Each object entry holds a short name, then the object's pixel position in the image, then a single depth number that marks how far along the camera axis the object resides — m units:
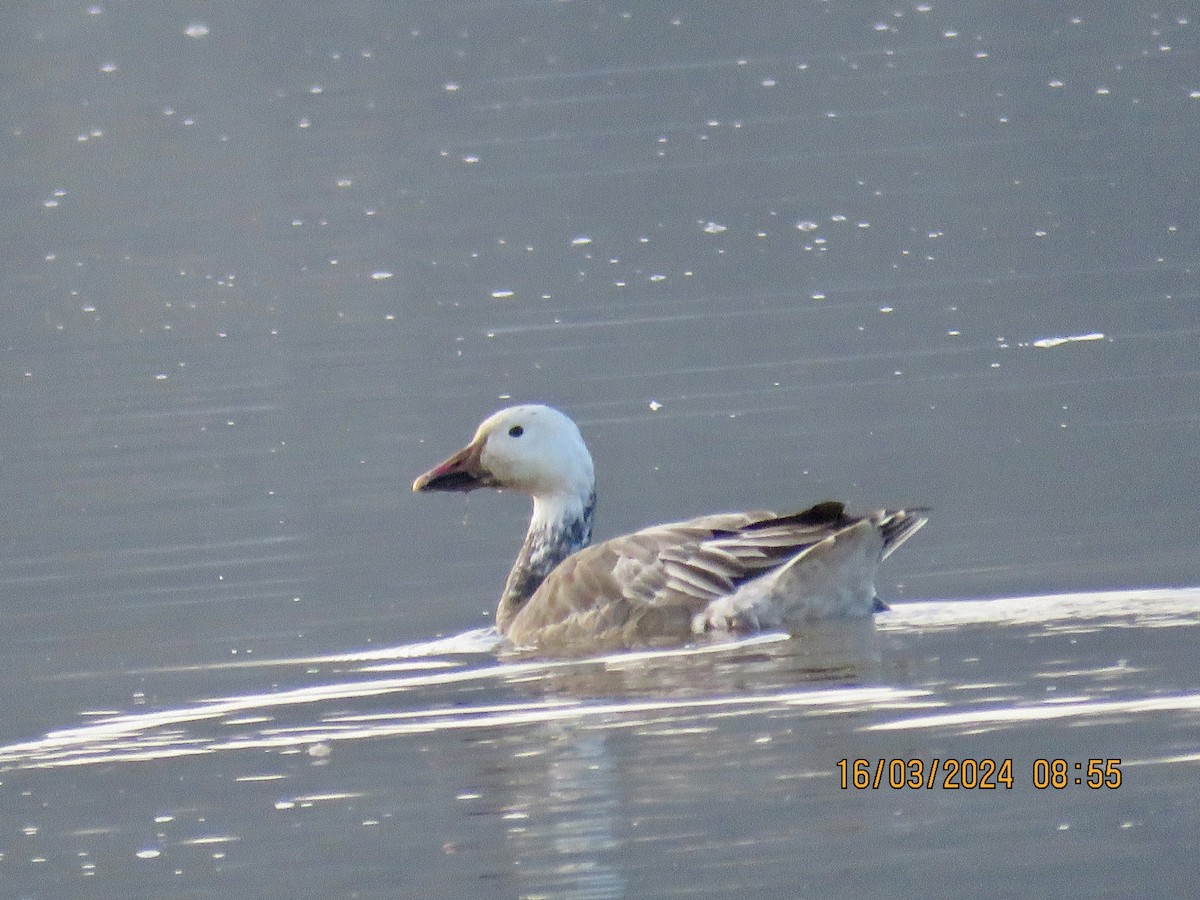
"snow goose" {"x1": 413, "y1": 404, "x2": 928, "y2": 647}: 17.56
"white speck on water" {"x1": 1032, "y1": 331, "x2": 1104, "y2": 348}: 28.27
